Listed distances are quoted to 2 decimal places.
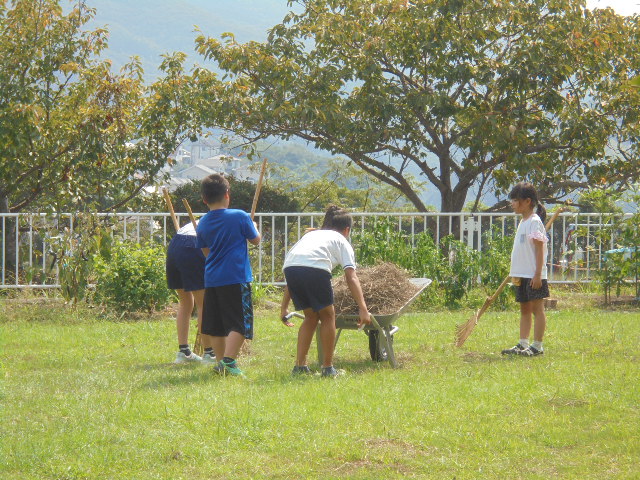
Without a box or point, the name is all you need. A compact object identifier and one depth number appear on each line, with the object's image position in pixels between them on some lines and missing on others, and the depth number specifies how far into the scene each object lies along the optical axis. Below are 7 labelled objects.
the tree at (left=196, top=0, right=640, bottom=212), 27.84
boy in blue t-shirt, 13.52
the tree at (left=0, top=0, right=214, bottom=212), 25.33
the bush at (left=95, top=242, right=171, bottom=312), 20.59
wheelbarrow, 13.70
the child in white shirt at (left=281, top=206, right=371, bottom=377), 13.24
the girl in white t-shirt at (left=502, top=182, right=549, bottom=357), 15.30
